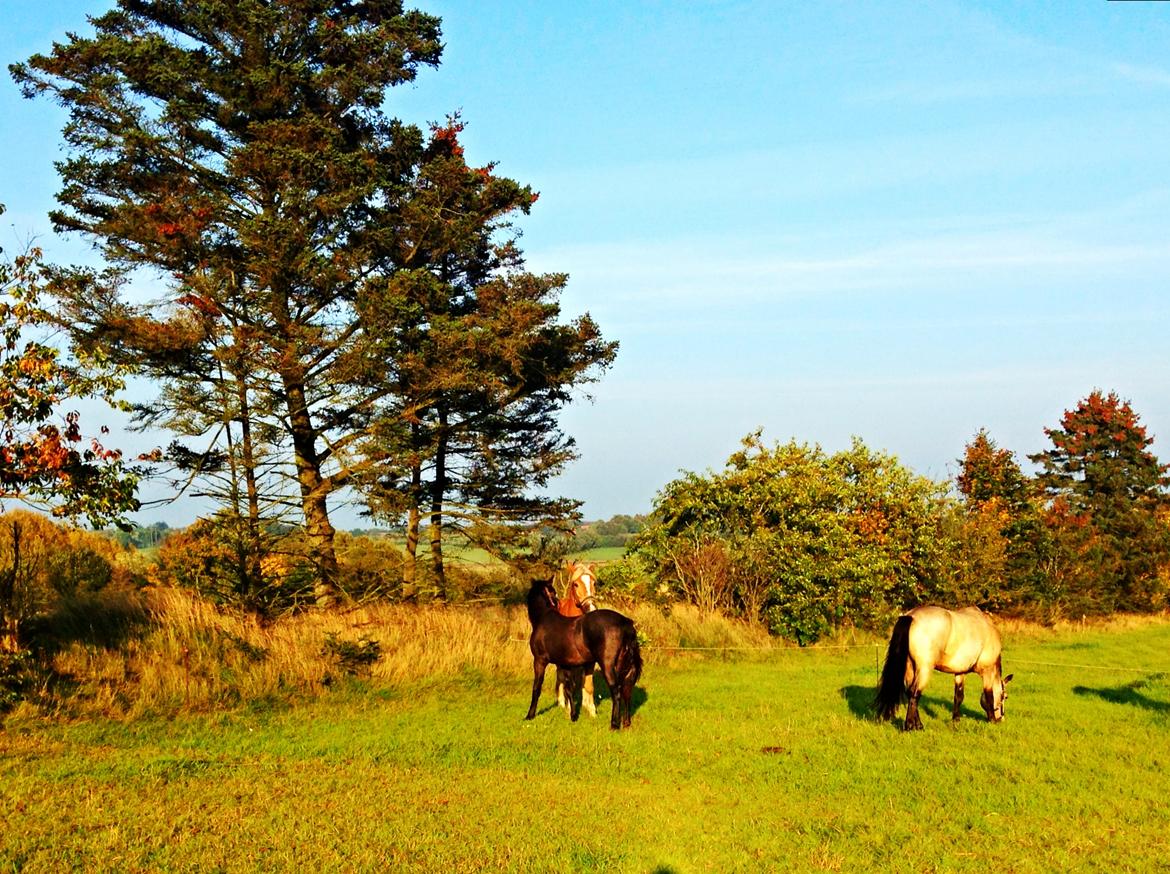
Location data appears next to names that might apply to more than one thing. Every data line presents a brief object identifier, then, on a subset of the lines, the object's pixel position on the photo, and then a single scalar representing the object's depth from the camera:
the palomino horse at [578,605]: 12.90
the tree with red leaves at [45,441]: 10.35
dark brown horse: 12.11
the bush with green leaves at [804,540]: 23.52
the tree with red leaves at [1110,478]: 38.09
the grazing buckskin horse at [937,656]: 11.68
